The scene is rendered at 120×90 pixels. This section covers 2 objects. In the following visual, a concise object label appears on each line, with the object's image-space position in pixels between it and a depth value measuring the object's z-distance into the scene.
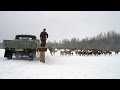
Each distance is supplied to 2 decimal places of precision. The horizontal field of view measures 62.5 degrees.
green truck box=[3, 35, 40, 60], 6.53
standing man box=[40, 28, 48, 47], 7.11
